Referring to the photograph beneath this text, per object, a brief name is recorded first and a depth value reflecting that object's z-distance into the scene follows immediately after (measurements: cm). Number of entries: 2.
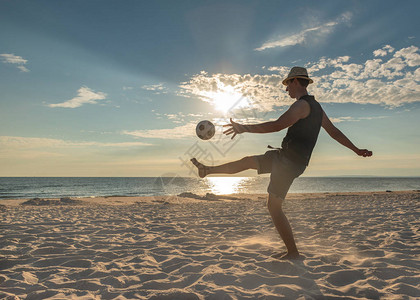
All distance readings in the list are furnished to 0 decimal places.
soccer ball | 505
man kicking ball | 371
